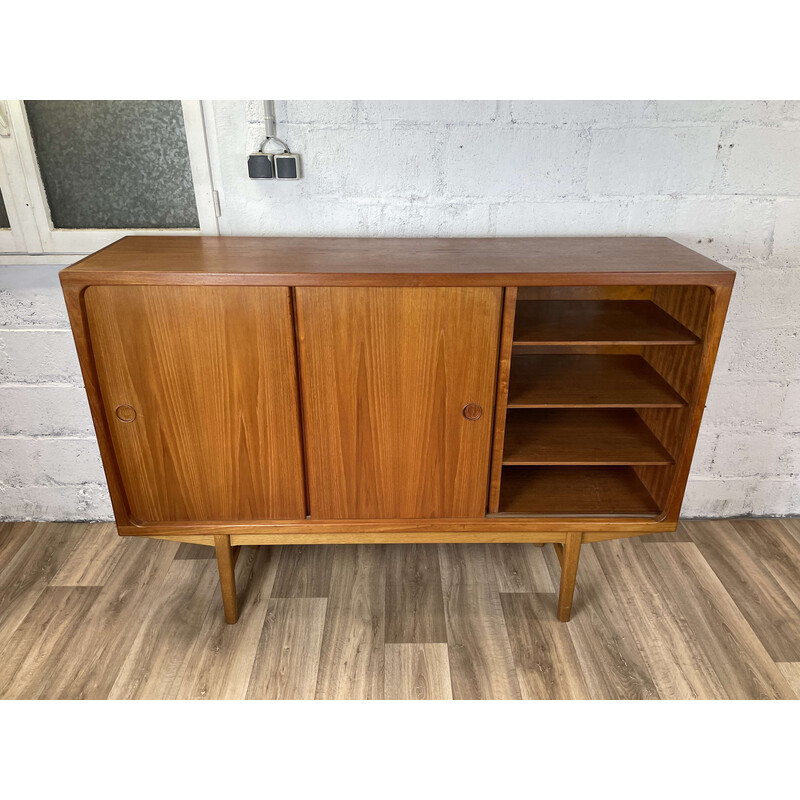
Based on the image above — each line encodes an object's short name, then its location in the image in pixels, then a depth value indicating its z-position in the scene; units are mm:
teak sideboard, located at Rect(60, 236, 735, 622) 1541
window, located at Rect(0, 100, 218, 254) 1816
